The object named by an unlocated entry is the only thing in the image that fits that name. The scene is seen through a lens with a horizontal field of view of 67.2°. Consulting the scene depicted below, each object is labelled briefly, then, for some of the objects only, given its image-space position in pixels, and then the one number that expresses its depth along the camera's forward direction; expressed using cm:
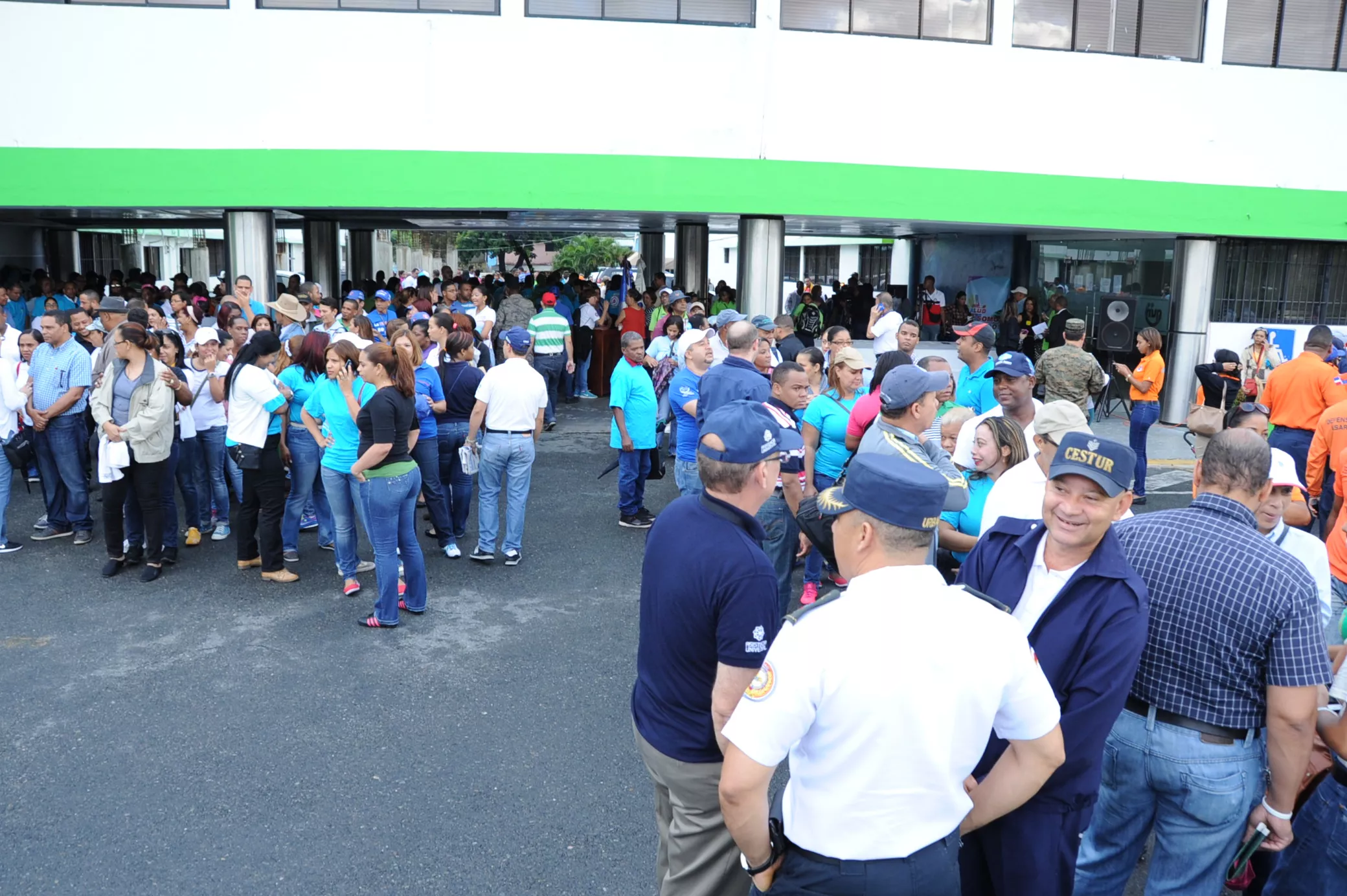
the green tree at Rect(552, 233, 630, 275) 5803
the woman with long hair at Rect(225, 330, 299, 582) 757
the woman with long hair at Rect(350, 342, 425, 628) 655
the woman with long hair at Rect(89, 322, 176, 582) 761
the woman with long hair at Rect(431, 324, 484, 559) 845
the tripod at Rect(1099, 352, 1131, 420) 1700
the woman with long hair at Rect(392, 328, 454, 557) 814
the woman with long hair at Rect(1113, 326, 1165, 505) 1048
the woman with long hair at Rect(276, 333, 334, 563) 753
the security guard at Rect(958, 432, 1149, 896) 286
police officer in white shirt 230
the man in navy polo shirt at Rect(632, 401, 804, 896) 304
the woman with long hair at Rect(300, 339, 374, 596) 719
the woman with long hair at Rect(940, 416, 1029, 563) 518
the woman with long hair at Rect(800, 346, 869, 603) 669
